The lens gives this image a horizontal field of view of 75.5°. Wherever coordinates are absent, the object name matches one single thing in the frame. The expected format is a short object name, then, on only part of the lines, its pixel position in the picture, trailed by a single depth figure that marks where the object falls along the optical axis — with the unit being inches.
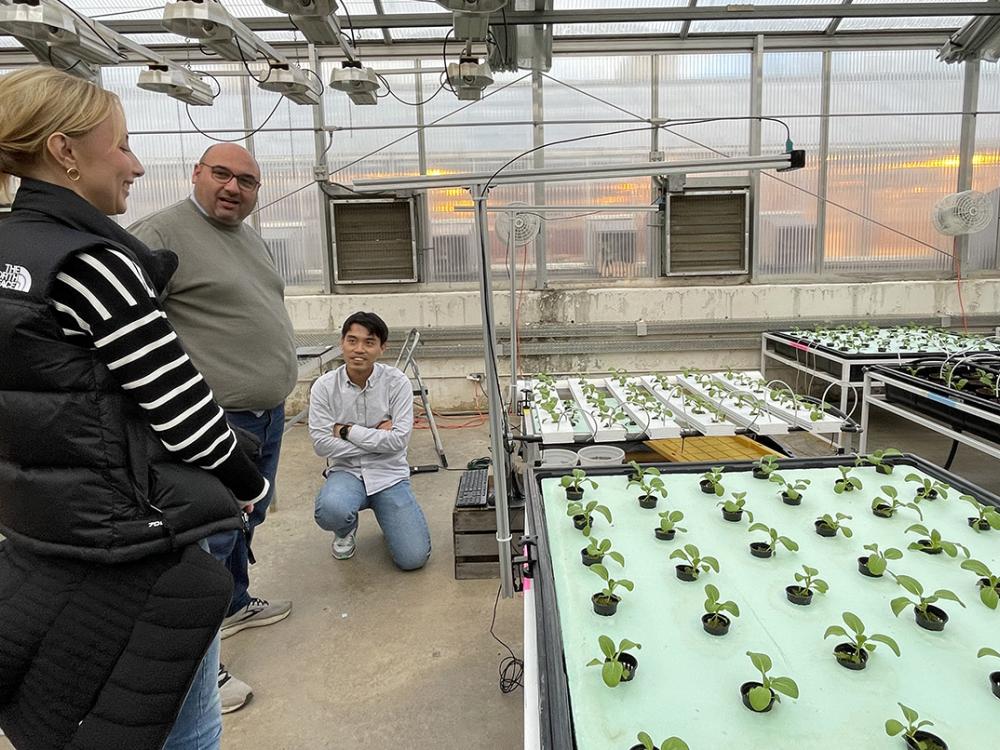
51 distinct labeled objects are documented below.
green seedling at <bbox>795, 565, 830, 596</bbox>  45.4
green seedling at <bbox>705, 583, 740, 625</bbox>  42.6
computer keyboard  102.7
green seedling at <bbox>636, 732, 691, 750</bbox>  31.2
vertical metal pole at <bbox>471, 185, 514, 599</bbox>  54.8
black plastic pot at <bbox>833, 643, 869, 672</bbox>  38.7
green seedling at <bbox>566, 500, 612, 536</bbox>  57.7
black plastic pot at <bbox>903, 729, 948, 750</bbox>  32.0
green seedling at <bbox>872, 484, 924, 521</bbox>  59.1
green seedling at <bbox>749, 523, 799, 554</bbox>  51.0
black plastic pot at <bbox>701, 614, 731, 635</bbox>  42.3
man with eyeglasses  66.9
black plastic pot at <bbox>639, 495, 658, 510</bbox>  62.4
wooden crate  102.0
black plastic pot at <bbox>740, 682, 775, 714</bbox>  35.5
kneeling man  105.5
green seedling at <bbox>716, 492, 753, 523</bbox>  59.1
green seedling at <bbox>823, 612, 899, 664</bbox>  38.8
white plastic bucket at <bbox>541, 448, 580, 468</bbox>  105.3
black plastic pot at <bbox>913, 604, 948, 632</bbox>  42.1
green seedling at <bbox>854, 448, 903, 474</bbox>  69.6
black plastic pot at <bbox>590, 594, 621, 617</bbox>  44.4
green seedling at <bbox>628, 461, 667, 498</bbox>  64.6
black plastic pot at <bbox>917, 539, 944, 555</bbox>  51.8
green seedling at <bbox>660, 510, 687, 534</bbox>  55.9
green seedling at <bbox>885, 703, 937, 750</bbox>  32.5
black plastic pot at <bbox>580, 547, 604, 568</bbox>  51.3
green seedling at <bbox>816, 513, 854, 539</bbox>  54.6
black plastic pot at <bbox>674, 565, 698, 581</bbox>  48.9
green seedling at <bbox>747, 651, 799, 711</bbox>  34.8
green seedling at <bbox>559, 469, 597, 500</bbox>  66.3
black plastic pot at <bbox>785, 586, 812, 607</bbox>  45.3
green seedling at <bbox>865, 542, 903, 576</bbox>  48.3
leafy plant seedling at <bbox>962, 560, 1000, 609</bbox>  44.2
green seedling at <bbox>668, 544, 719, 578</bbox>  49.1
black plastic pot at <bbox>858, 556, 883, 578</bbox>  49.1
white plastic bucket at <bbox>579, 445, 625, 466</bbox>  103.3
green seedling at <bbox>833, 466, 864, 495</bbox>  64.6
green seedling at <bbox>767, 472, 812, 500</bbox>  62.4
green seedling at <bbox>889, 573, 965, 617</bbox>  42.9
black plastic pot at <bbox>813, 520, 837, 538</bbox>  55.9
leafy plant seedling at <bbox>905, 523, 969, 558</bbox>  50.1
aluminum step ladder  156.7
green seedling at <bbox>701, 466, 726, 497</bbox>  64.4
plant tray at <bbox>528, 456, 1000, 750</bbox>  34.6
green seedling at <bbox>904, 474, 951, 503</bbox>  62.0
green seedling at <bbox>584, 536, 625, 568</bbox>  51.2
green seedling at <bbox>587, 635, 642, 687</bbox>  36.7
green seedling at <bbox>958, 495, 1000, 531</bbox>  55.0
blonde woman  34.2
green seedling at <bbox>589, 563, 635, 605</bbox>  45.0
